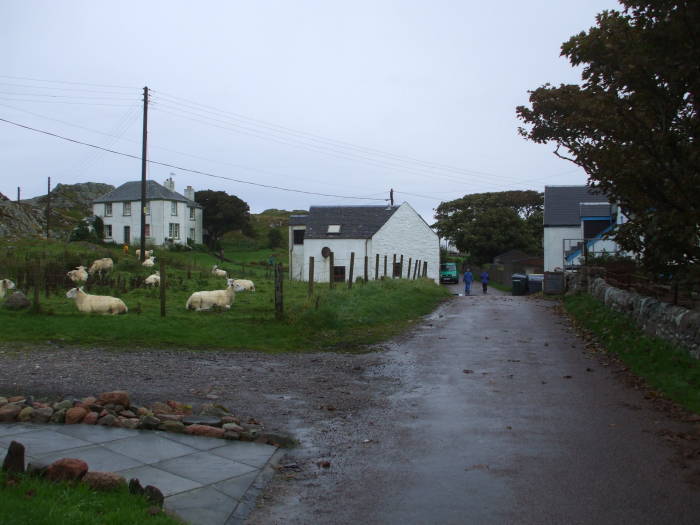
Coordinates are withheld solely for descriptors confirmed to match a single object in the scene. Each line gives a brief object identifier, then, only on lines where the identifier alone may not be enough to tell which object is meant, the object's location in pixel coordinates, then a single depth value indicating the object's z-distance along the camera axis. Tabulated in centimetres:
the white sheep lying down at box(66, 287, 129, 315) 1678
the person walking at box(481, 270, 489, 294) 4111
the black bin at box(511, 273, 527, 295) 4106
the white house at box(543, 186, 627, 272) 4148
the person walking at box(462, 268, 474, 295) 3919
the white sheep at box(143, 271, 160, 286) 2573
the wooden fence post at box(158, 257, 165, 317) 1634
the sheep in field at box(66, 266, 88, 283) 2256
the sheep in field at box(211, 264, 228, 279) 3156
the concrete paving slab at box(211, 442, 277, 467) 637
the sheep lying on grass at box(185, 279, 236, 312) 1862
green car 6519
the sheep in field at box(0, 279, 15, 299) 1917
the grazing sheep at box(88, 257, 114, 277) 2821
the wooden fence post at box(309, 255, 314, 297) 1886
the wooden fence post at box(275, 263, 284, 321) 1661
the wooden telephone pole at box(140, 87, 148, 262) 3619
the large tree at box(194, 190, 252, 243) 8044
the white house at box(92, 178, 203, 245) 6906
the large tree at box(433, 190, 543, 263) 7794
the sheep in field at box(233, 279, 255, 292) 2512
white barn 5503
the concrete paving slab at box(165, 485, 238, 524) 486
